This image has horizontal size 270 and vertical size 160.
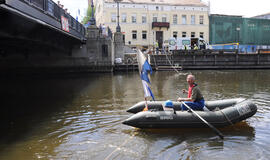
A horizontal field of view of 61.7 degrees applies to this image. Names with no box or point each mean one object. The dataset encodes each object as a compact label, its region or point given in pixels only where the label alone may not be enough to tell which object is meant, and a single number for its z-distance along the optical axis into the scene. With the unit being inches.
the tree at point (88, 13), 2869.1
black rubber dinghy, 279.0
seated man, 296.7
